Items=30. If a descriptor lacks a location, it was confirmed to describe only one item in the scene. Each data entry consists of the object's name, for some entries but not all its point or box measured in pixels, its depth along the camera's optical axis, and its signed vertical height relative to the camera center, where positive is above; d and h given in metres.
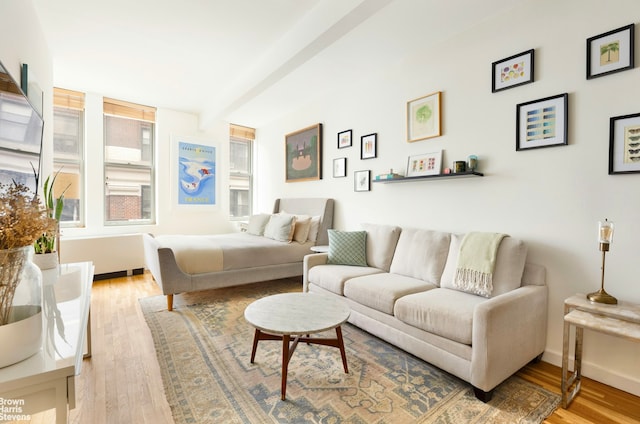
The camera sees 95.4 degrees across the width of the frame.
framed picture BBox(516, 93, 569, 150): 1.96 +0.60
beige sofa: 1.62 -0.63
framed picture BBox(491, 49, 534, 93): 2.10 +1.03
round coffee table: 1.64 -0.68
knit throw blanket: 2.05 -0.40
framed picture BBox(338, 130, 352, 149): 3.65 +0.86
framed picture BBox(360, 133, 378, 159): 3.30 +0.70
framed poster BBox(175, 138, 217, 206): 4.85 +0.54
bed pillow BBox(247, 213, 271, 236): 4.33 -0.28
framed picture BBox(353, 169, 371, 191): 3.41 +0.32
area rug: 1.51 -1.07
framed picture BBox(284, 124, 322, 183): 4.13 +0.79
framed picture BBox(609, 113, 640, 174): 1.69 +0.39
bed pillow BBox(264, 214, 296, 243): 3.83 -0.30
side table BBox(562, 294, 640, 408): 1.43 -0.58
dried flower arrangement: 0.81 -0.10
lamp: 1.65 -0.19
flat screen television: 1.42 +0.38
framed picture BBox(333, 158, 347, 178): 3.74 +0.51
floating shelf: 2.35 +0.27
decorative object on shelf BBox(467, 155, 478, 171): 2.37 +0.37
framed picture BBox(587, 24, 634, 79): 1.70 +0.95
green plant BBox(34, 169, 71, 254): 2.05 -0.27
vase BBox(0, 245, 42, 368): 0.78 -0.30
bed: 2.92 -0.55
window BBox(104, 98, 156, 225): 4.34 +0.65
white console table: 0.74 -0.46
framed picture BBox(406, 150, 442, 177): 2.69 +0.41
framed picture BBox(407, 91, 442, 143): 2.69 +0.86
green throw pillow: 3.00 -0.43
